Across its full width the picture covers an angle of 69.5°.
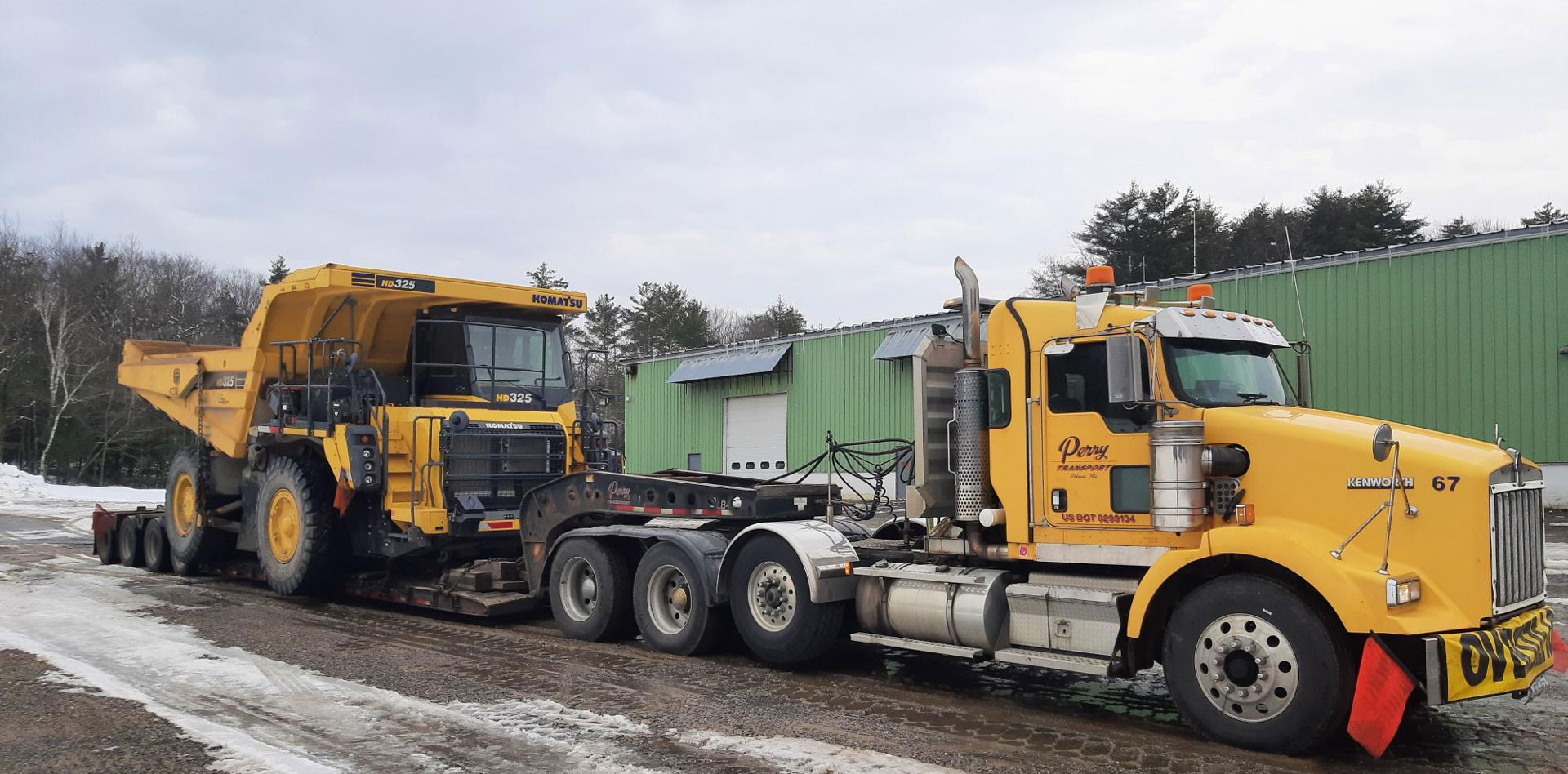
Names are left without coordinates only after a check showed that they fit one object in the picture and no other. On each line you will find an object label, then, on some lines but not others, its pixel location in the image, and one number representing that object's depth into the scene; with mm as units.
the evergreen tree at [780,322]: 71381
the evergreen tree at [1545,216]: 42469
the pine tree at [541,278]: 69125
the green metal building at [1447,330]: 17922
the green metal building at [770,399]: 26000
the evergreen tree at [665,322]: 65125
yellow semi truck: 5855
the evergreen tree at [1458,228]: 43553
